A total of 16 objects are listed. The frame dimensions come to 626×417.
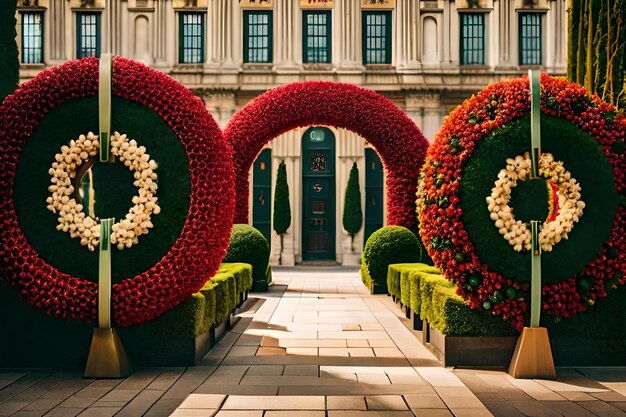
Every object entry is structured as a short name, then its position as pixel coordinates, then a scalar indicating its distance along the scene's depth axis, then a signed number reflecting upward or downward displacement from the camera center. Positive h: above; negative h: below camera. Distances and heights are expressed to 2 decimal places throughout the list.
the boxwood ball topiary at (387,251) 13.86 -0.71
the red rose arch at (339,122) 13.41 +1.98
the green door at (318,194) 26.69 +0.99
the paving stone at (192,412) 5.48 -1.64
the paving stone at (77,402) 5.79 -1.65
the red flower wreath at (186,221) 7.05 +0.18
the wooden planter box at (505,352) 7.25 -1.51
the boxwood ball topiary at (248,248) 14.16 -0.66
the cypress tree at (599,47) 8.82 +2.37
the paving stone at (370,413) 5.46 -1.65
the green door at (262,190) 26.73 +1.16
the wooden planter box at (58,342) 7.32 -1.39
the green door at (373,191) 26.73 +1.11
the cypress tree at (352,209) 26.00 +0.36
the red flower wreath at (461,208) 7.17 +0.20
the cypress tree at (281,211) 25.88 +0.29
